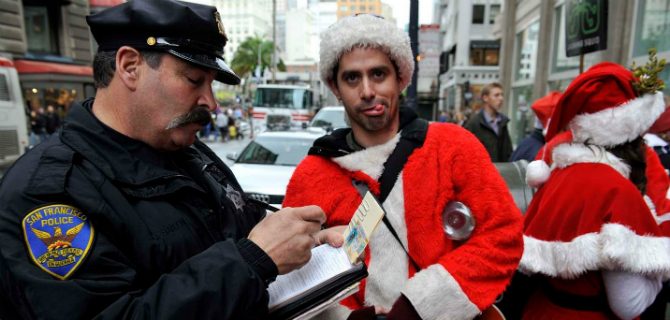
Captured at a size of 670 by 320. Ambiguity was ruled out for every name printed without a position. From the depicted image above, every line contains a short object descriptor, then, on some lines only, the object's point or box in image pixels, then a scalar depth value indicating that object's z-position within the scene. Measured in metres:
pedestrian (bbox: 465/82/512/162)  6.17
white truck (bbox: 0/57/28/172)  10.75
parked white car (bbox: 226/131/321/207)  5.49
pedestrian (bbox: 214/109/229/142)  21.39
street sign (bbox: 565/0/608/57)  4.84
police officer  0.98
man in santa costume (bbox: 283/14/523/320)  1.43
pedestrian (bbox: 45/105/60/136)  15.29
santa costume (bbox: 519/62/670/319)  1.77
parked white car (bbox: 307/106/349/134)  12.97
